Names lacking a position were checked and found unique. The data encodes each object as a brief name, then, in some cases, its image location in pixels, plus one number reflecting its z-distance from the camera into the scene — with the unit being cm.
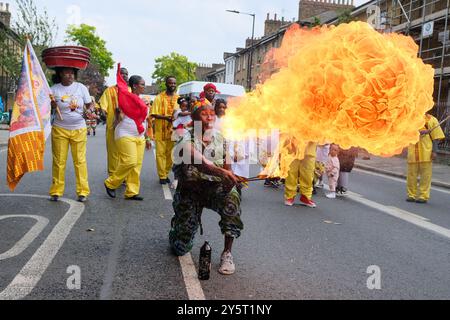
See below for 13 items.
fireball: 450
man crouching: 414
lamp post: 3294
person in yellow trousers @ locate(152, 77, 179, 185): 920
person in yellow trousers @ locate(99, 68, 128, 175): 746
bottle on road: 393
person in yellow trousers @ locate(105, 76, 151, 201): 714
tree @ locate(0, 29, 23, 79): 3092
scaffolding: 2294
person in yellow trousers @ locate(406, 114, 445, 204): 905
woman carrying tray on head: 682
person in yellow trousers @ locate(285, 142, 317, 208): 777
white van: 1493
